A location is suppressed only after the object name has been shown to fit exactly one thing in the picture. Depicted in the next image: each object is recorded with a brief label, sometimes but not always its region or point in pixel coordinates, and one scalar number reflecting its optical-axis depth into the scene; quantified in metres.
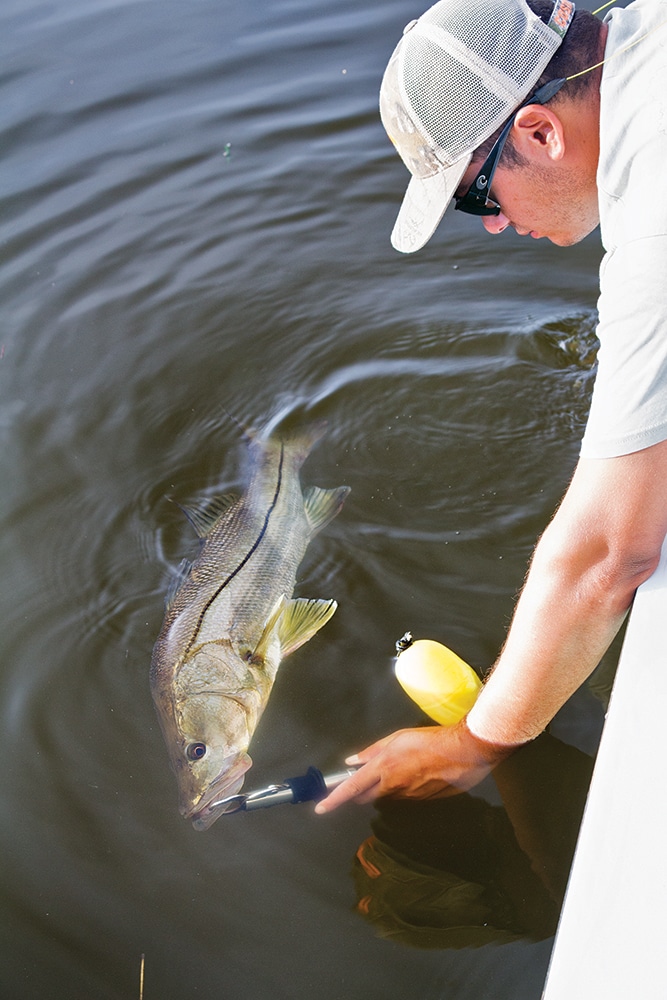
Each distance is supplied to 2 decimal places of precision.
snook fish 2.97
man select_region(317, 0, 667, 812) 2.04
